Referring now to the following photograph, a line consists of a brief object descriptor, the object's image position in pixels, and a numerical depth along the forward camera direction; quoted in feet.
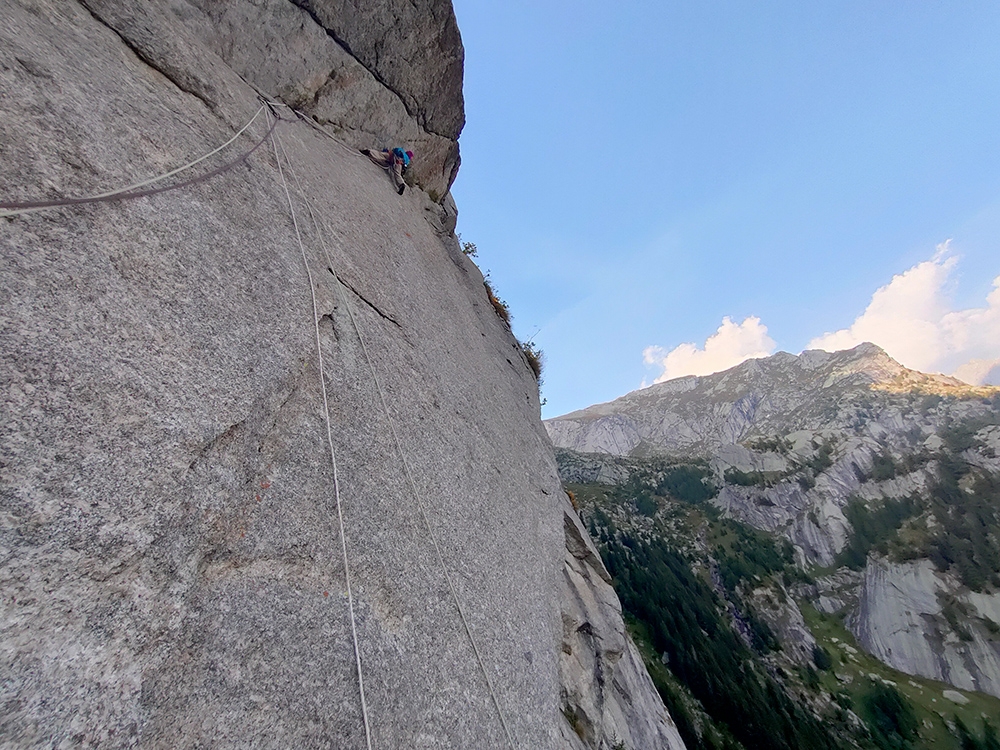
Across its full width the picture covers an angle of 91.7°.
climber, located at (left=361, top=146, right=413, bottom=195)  39.04
